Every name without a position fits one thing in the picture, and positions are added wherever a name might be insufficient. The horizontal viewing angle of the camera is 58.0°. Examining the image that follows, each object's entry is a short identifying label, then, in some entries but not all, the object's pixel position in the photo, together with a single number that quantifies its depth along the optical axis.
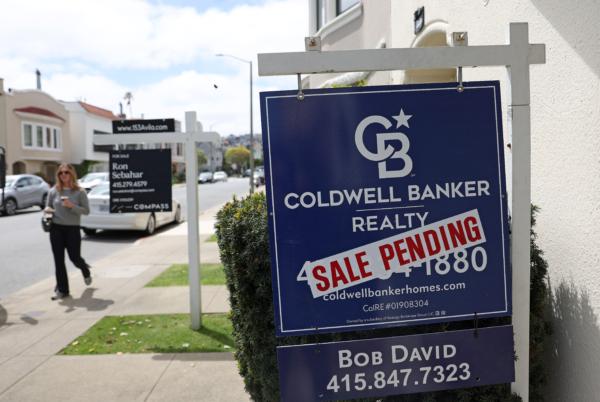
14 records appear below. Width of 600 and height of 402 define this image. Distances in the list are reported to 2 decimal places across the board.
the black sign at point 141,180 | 6.67
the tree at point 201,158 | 82.14
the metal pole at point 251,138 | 28.61
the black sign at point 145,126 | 6.02
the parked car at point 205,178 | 62.09
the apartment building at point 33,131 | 38.62
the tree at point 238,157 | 112.88
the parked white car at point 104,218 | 14.06
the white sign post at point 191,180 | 5.78
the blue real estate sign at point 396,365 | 2.31
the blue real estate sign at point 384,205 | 2.26
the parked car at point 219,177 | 68.50
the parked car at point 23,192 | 20.58
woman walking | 7.27
